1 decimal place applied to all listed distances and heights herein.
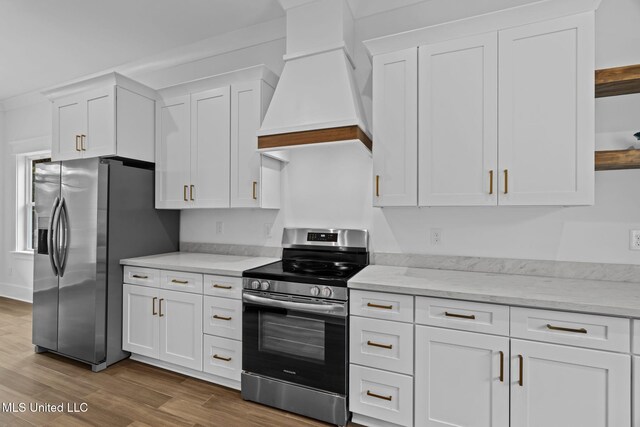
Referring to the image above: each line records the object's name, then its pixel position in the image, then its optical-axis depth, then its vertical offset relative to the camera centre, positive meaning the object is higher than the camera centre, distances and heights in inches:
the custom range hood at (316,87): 85.7 +35.8
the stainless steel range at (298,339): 78.2 -31.9
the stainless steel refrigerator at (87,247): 106.1 -11.8
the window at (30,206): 188.5 +3.6
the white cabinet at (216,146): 105.5 +23.6
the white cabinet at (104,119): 109.9 +33.3
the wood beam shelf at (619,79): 68.0 +29.2
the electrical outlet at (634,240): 75.8 -5.5
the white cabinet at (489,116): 69.2 +23.3
